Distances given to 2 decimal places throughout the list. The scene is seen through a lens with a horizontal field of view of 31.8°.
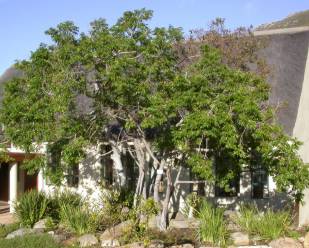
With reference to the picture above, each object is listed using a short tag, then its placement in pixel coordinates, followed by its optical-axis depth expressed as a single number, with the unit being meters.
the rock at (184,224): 15.55
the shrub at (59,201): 17.14
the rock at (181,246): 13.41
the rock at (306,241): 13.65
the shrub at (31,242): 12.64
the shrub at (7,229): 15.41
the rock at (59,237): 13.96
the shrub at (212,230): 13.98
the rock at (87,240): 13.69
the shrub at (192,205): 16.50
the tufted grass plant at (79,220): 14.75
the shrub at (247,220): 14.67
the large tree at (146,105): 13.23
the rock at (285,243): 13.48
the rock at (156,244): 12.90
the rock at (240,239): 13.99
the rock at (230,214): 16.24
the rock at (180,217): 16.64
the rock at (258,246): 13.73
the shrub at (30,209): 16.42
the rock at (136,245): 12.81
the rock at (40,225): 15.82
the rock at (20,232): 14.84
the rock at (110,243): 13.51
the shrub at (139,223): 12.66
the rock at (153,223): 15.45
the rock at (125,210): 15.86
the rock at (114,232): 14.02
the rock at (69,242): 13.63
